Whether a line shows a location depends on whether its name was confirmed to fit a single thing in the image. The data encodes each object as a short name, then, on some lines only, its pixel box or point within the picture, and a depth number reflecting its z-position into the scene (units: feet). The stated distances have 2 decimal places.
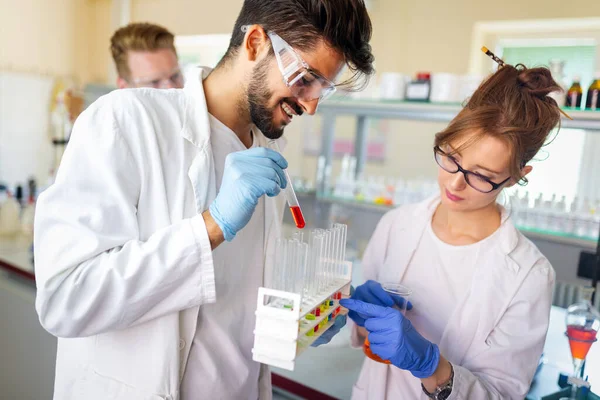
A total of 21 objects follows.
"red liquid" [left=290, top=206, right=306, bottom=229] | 4.32
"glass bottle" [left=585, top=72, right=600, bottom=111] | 7.22
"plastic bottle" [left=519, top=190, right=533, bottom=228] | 8.46
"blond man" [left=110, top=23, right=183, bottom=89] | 8.89
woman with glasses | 4.66
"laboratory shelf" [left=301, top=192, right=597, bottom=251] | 7.79
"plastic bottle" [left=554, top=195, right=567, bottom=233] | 8.18
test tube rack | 3.65
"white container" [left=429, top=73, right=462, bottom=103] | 8.46
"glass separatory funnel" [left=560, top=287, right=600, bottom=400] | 5.89
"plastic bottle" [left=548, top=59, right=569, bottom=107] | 8.03
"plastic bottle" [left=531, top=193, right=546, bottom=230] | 8.37
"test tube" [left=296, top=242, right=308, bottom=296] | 4.42
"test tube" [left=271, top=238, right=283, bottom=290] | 4.37
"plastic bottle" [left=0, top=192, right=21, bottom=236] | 11.44
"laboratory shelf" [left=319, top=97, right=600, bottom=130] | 7.06
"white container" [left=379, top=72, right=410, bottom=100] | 9.05
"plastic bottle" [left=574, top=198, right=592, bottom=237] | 8.00
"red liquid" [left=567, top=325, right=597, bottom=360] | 5.88
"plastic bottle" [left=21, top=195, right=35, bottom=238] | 11.53
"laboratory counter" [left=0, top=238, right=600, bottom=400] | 6.40
